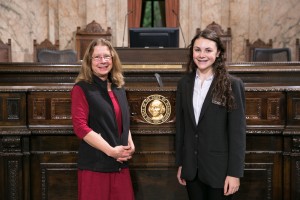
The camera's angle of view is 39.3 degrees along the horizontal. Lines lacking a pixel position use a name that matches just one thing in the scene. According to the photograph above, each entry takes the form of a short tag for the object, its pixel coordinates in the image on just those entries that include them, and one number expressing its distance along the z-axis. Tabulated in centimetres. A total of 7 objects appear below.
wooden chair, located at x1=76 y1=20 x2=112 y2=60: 971
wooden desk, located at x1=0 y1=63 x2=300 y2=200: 284
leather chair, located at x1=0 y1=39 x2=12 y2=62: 893
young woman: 220
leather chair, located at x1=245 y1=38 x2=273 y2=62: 959
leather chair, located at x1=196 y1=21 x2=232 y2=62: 961
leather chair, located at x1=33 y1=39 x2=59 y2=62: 942
